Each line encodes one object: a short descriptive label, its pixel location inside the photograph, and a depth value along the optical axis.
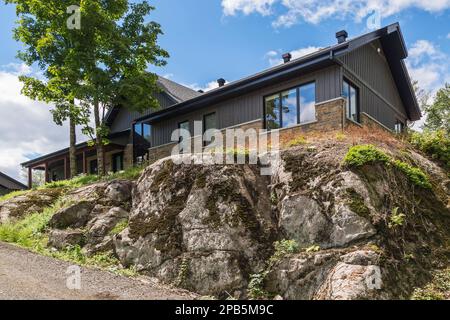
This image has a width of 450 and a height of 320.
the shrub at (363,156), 10.07
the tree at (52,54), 18.95
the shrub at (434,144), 13.85
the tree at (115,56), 18.97
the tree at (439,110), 30.34
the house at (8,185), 36.34
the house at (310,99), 14.81
